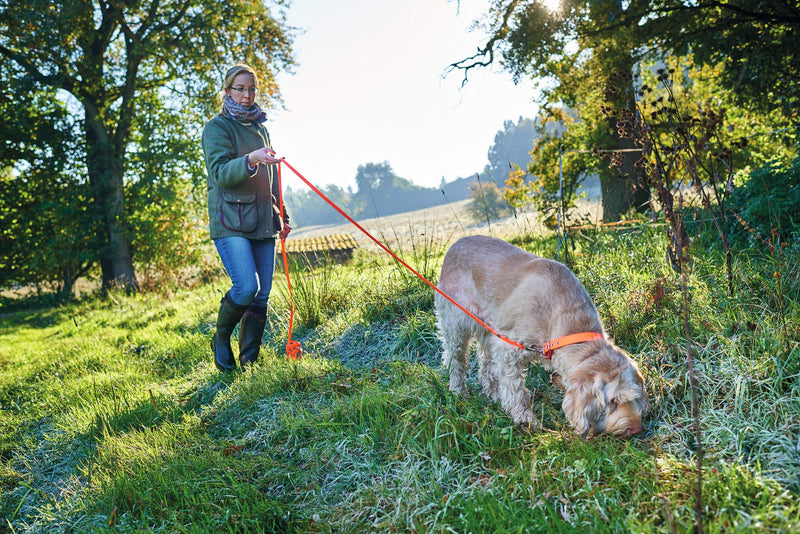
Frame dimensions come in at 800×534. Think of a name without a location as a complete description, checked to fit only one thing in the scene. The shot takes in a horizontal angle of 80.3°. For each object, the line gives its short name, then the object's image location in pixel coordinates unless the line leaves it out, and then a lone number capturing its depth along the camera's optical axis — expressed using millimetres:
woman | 3811
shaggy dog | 2293
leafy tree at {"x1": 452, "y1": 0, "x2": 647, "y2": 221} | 6941
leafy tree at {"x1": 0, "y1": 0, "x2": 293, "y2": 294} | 11430
